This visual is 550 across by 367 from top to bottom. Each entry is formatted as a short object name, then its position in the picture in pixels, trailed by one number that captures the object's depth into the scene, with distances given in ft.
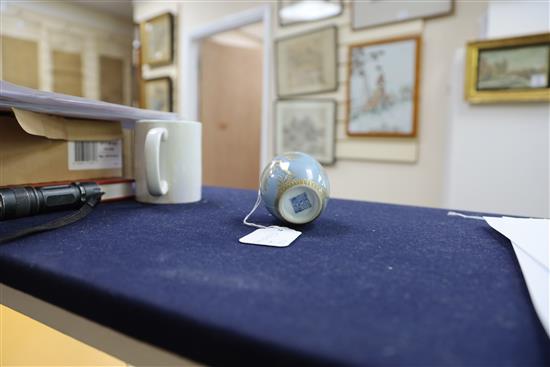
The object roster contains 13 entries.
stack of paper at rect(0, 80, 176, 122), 1.53
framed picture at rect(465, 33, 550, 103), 4.16
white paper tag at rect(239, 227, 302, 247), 1.29
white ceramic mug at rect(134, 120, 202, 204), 1.94
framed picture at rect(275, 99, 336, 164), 6.56
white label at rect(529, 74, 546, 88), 4.18
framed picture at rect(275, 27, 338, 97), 6.45
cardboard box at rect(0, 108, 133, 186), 1.76
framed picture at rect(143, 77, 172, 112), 9.48
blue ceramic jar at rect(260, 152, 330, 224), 1.52
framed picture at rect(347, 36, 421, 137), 5.60
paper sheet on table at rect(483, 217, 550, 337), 0.80
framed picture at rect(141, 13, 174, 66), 9.18
